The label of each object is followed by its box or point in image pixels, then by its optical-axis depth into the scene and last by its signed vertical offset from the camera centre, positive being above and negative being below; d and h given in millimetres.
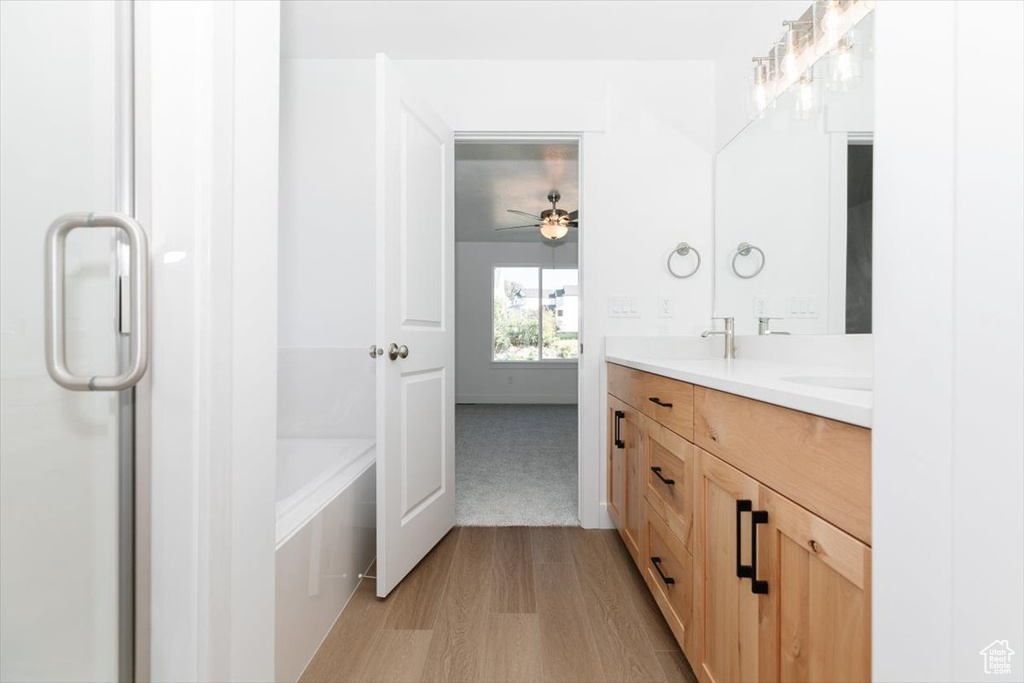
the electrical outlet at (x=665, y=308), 2352 +156
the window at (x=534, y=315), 6859 +352
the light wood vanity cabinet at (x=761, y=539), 614 -352
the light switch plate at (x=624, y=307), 2342 +160
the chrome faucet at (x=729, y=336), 2127 +17
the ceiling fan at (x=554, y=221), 4641 +1166
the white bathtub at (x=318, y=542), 1207 -628
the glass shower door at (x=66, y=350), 612 -17
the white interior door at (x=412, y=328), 1645 +42
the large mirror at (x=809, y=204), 1385 +480
